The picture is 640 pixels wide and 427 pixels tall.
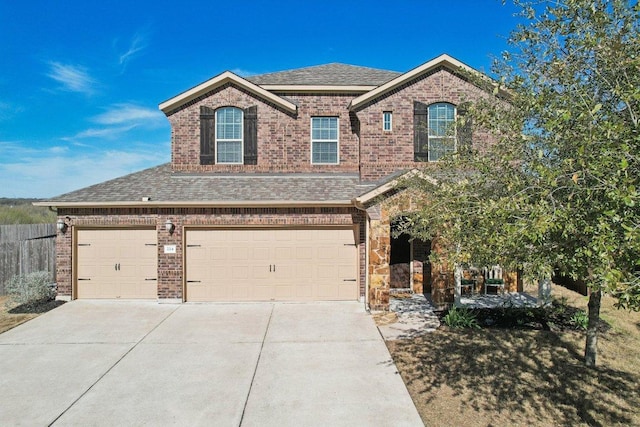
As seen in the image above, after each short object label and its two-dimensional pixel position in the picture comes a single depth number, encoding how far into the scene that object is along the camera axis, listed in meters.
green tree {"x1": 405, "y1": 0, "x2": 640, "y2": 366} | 3.57
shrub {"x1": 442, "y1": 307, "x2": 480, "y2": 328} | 9.43
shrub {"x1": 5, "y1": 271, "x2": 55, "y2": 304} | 11.48
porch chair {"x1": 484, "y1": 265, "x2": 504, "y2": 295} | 12.25
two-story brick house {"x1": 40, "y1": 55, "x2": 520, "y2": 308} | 11.70
